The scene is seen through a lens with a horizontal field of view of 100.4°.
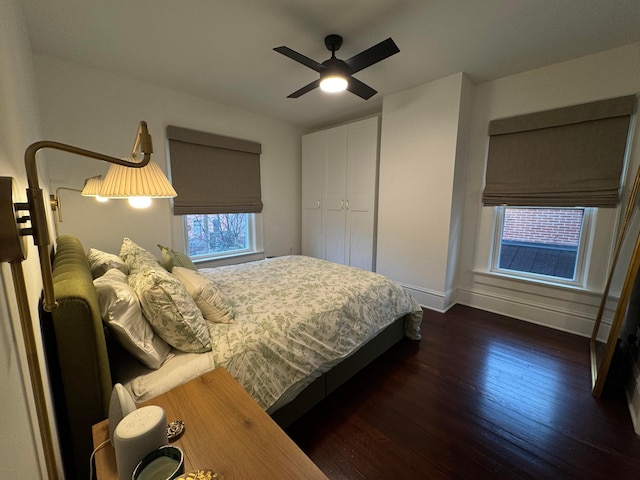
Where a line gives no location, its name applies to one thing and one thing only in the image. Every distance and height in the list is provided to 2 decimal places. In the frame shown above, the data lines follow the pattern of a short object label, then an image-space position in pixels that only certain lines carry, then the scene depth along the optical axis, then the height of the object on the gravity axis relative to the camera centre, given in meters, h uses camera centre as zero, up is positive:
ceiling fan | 1.79 +1.01
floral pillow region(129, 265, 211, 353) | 1.22 -0.51
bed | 0.96 -0.68
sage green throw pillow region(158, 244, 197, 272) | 1.98 -0.45
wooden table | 0.73 -0.72
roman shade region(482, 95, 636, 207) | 2.34 +0.47
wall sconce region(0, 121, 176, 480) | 0.50 -0.08
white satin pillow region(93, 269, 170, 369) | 1.09 -0.50
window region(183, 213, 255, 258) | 3.45 -0.45
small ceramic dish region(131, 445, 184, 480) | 0.64 -0.65
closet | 3.57 +0.15
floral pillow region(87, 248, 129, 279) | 1.59 -0.39
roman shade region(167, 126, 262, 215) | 3.11 +0.36
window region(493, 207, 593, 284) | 2.65 -0.40
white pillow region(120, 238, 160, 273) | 1.60 -0.37
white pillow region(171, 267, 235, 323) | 1.50 -0.56
